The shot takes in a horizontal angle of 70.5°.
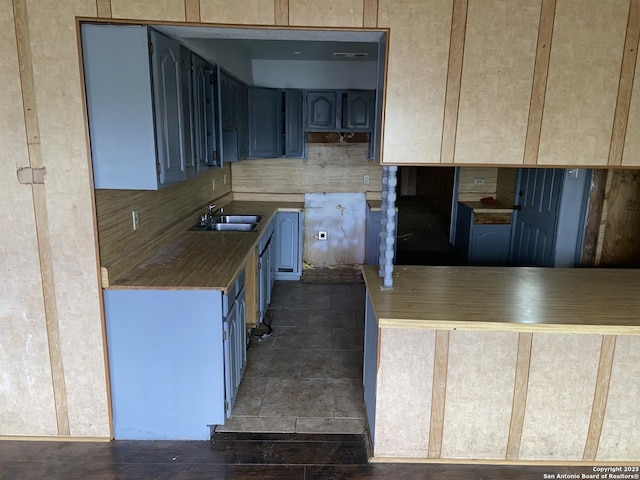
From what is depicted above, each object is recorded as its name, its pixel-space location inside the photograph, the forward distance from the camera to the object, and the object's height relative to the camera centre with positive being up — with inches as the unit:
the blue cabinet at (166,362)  92.7 -45.7
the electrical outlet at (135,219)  108.0 -18.8
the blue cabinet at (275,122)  190.5 +8.2
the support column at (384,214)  91.5 -14.2
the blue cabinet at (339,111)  199.5 +13.8
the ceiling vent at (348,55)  183.6 +35.7
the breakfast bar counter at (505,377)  84.0 -43.4
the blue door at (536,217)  152.7 -25.8
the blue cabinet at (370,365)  91.8 -47.6
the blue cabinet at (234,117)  147.1 +8.4
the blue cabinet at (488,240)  199.8 -41.1
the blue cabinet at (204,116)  116.4 +6.6
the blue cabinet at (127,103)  81.9 +6.6
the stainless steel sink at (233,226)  165.8 -30.9
